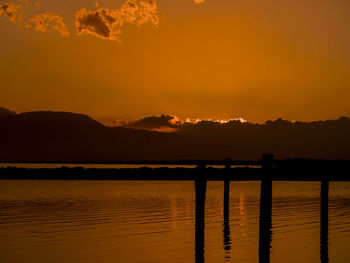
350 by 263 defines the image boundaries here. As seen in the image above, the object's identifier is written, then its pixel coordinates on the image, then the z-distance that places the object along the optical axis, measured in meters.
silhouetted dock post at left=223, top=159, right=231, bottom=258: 22.17
